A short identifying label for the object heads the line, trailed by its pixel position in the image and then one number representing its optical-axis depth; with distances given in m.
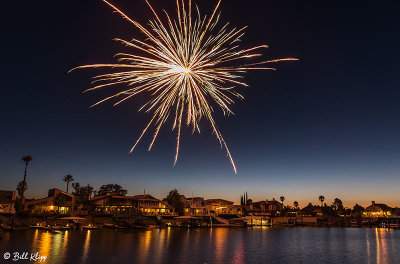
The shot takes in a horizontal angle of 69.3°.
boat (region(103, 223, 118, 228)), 73.23
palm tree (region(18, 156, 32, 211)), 73.65
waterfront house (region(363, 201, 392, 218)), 133.62
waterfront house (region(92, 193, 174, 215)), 85.44
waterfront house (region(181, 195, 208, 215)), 107.86
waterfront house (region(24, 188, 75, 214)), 78.81
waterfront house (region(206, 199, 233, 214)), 117.10
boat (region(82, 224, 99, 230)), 68.38
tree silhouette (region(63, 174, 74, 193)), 104.81
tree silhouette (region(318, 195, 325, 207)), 173.62
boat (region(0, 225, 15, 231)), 54.57
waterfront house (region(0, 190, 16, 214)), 72.31
